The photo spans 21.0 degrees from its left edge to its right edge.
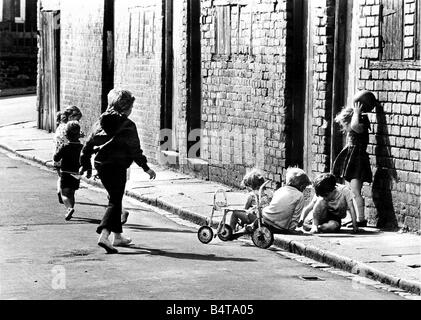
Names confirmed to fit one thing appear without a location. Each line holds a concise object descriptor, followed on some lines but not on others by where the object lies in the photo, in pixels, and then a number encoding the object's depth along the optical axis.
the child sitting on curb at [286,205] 12.52
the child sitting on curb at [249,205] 12.30
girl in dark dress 13.22
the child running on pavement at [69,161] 14.51
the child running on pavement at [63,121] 14.87
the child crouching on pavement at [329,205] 12.77
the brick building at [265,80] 12.98
